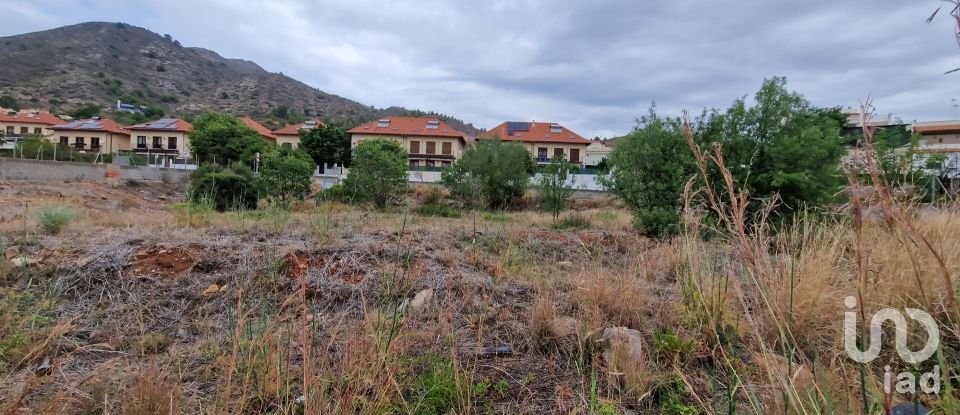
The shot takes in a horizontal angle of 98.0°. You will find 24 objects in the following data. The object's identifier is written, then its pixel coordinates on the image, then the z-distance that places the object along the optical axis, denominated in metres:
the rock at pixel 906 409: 0.98
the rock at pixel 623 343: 1.94
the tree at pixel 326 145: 37.81
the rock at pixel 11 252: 3.66
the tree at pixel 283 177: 12.92
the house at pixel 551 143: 39.62
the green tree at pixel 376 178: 13.22
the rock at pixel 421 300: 2.82
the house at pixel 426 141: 39.78
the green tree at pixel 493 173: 16.42
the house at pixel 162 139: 42.59
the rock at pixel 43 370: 1.98
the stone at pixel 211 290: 3.12
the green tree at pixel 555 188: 11.30
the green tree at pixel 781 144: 6.01
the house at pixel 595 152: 47.41
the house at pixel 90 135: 41.72
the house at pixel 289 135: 44.03
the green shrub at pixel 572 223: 8.46
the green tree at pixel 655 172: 6.59
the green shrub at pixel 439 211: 12.44
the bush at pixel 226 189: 11.38
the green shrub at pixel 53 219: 5.19
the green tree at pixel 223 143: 36.09
